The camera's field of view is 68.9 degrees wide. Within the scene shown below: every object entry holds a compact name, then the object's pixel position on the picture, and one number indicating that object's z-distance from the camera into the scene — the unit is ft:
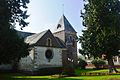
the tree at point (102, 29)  46.37
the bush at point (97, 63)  73.83
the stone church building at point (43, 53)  53.80
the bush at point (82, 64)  74.76
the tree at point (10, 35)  29.02
